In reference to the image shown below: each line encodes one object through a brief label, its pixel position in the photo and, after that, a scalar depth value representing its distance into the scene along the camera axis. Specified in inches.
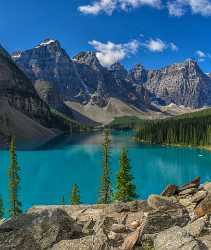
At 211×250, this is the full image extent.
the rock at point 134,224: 879.7
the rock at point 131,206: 1056.8
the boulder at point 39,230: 698.8
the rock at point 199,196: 1027.9
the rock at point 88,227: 813.9
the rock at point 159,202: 964.6
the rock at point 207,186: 1122.5
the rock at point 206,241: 601.0
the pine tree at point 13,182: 2719.0
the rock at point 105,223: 833.5
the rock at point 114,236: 767.1
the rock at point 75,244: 651.5
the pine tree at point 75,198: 2778.1
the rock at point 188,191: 1201.6
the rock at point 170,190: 1258.6
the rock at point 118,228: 831.1
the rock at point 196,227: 705.3
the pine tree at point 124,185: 2603.3
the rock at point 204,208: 887.2
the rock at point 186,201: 1062.0
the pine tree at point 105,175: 2797.7
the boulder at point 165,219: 780.0
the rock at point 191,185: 1263.9
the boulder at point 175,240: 586.9
